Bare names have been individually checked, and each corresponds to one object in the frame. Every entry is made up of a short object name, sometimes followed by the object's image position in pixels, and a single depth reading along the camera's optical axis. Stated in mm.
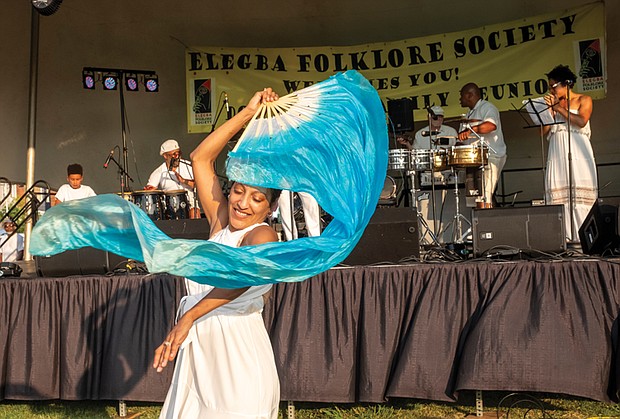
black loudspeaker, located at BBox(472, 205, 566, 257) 6469
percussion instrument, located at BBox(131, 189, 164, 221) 8711
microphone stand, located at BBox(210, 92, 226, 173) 11527
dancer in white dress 3137
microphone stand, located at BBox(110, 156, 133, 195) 8736
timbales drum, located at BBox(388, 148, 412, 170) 9070
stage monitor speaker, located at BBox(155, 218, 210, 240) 7227
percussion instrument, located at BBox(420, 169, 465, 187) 9710
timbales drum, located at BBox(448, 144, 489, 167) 8641
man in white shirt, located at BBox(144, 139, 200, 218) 9734
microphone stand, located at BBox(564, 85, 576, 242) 7371
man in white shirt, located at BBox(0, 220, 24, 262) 10242
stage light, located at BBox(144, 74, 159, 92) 10984
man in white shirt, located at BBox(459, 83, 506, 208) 9230
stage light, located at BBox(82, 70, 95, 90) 10930
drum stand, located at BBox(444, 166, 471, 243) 8906
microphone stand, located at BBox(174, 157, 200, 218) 9709
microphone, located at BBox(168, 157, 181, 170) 9828
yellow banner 10398
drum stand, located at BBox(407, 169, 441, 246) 9133
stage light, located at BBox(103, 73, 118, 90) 10729
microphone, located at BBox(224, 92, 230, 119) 11538
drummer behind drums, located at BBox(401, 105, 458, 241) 9109
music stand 7633
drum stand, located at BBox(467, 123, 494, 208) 8721
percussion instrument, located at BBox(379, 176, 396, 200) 9398
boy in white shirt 10234
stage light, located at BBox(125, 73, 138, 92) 10709
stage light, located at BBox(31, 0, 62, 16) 9070
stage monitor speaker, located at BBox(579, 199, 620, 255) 6398
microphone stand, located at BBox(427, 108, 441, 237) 8938
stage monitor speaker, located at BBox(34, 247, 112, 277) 6898
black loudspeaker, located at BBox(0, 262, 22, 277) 6742
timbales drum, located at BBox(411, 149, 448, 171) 8938
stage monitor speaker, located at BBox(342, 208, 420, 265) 6477
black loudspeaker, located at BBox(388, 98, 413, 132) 9438
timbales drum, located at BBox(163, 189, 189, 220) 8805
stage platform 5195
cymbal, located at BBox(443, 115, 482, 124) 8938
